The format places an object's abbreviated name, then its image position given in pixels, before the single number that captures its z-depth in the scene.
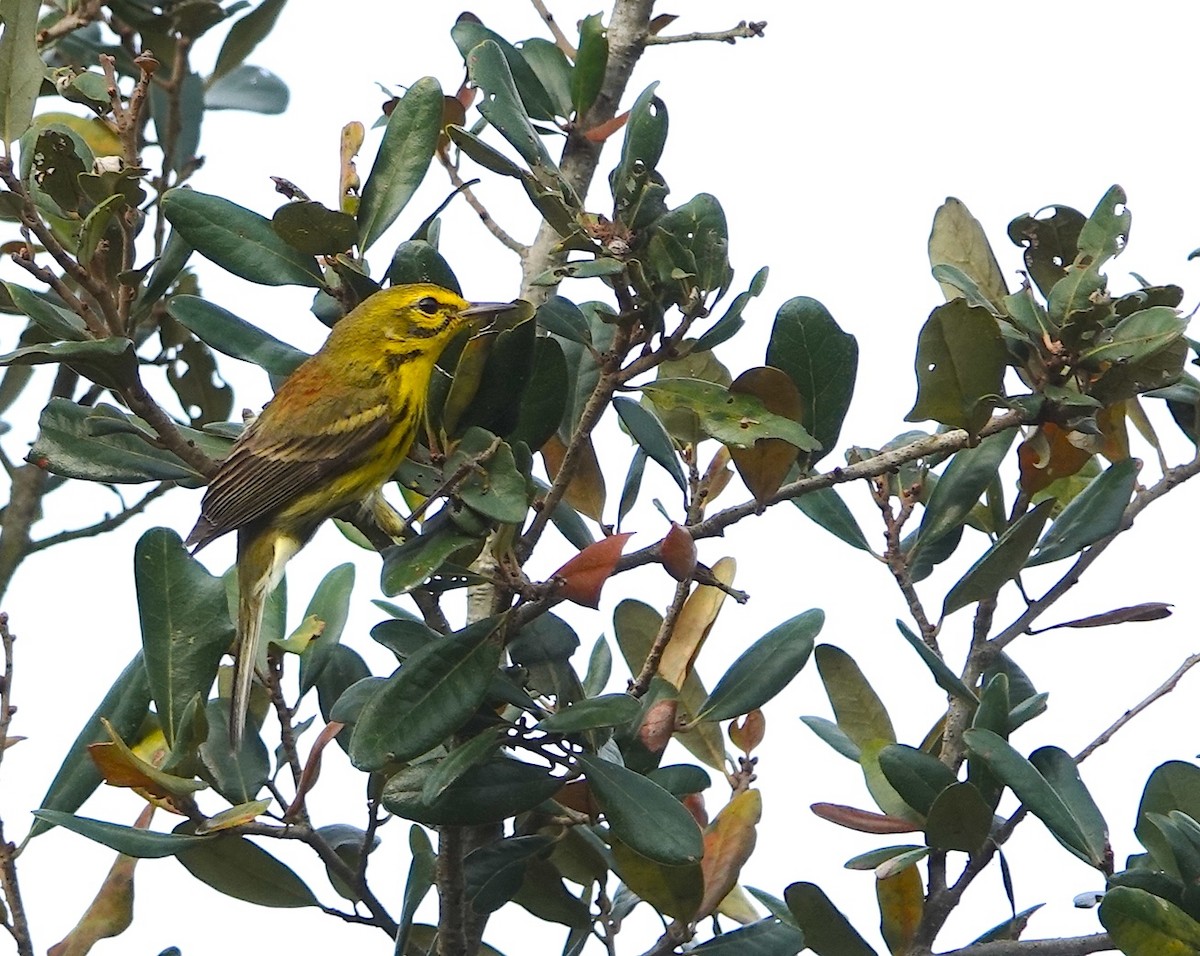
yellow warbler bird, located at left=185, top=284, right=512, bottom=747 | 7.25
